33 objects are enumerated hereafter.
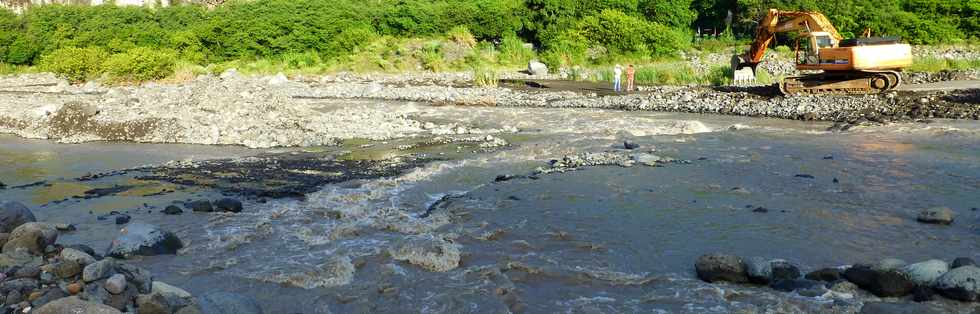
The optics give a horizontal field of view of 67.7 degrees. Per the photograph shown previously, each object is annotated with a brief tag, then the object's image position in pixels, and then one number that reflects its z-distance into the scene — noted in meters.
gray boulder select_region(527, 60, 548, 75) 39.81
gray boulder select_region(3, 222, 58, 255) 7.01
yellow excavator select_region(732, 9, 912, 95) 21.58
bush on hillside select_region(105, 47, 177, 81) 35.78
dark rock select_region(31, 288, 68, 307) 5.46
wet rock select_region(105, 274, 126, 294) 5.76
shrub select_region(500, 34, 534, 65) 44.90
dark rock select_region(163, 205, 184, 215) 9.77
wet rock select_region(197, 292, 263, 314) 5.78
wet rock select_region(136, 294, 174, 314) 5.44
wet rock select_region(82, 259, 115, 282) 6.00
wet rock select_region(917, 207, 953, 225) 8.93
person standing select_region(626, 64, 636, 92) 28.98
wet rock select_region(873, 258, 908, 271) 6.63
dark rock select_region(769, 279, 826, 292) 6.74
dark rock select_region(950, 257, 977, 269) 6.70
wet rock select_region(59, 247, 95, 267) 6.32
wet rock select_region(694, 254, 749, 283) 6.96
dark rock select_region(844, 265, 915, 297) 6.47
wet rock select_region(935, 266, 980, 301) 6.19
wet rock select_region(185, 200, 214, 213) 9.87
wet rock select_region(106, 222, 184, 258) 7.89
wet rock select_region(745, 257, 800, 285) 6.85
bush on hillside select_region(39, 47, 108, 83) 37.50
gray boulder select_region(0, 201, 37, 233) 7.88
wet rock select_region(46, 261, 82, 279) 6.09
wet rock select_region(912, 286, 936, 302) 6.33
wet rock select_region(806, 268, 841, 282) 6.91
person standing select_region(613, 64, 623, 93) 28.88
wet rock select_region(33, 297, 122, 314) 5.00
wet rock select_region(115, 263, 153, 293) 6.02
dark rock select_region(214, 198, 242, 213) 9.90
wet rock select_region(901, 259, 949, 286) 6.45
